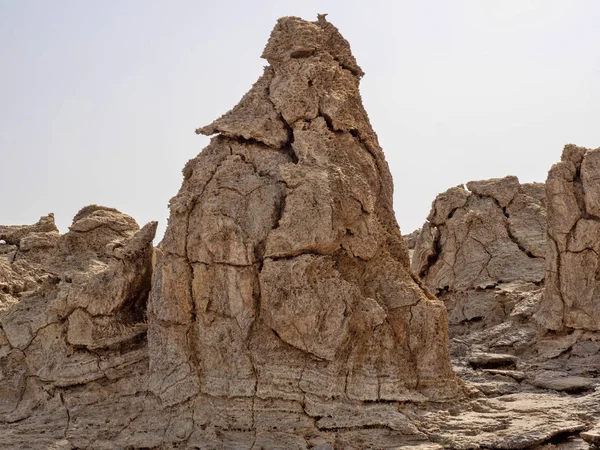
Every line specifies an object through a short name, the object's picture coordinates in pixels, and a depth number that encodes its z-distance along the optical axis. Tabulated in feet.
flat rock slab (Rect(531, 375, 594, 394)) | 29.17
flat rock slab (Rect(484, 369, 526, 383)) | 30.91
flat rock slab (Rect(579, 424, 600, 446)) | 23.80
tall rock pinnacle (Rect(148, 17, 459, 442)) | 26.43
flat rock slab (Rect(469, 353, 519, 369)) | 33.86
